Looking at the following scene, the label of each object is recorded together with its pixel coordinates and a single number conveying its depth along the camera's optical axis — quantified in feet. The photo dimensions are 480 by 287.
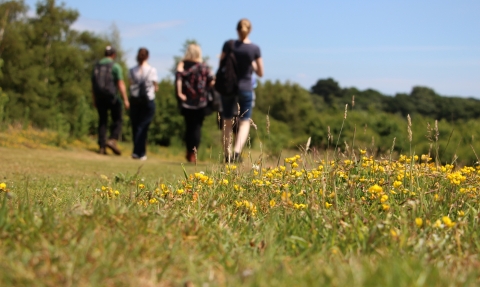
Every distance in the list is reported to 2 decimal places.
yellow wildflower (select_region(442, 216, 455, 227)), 19.26
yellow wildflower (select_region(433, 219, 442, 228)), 19.63
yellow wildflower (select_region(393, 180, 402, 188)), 24.44
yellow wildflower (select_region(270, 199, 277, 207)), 24.72
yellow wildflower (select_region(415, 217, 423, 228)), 19.24
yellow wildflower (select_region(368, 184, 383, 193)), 21.66
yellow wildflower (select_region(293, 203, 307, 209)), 23.33
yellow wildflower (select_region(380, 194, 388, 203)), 21.38
